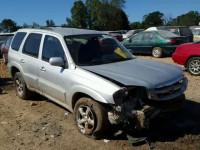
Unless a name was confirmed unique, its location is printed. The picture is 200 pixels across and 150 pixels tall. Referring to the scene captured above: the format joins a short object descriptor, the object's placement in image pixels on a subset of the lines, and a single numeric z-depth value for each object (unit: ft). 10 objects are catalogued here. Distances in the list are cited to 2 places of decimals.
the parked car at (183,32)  34.30
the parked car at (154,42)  32.80
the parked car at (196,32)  59.86
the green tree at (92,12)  165.97
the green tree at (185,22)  163.43
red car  21.64
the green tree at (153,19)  208.88
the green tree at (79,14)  174.73
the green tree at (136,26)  186.31
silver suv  9.87
